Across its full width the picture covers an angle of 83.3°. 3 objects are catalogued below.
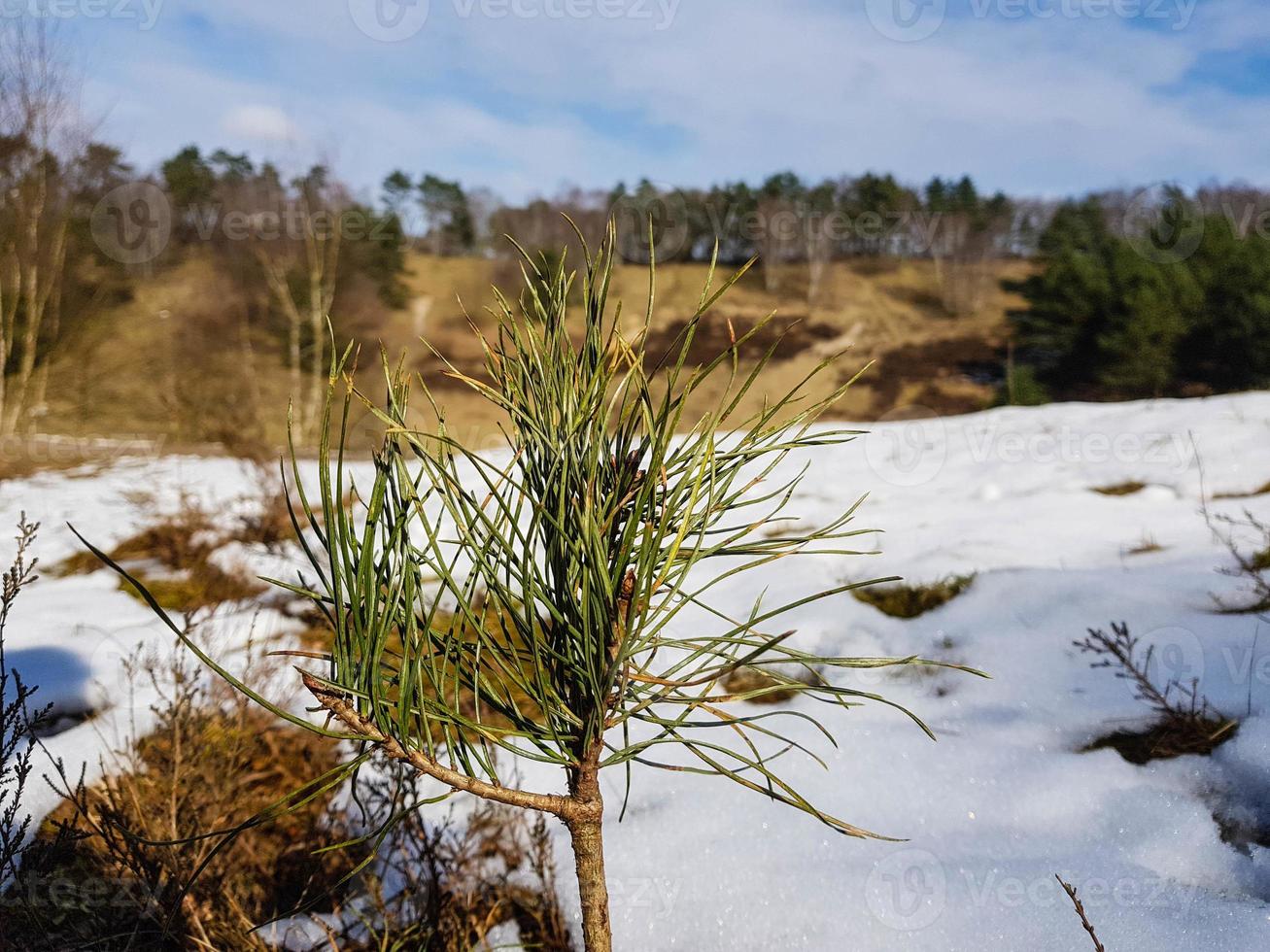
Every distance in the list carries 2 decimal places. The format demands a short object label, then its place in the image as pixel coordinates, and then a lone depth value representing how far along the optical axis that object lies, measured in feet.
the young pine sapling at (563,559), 2.54
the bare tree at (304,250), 63.05
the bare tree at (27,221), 37.27
